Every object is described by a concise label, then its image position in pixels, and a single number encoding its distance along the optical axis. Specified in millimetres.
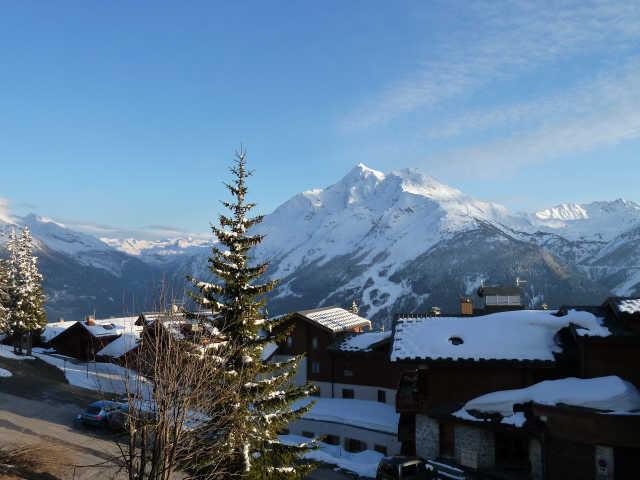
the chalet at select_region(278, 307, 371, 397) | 46844
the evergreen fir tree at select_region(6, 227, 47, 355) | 53209
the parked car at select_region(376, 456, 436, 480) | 22547
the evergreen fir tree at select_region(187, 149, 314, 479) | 17594
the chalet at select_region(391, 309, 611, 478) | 25422
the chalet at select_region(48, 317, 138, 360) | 61875
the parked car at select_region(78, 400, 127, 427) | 28250
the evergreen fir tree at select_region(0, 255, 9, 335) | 41294
